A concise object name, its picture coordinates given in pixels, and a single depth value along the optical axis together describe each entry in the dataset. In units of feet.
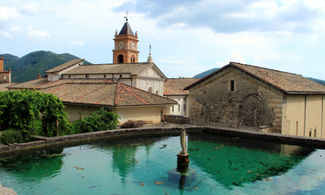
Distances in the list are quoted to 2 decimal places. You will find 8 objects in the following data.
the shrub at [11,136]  42.65
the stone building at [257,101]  59.82
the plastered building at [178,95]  131.88
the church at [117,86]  71.36
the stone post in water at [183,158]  35.31
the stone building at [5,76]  200.95
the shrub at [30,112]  46.78
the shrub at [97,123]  55.47
